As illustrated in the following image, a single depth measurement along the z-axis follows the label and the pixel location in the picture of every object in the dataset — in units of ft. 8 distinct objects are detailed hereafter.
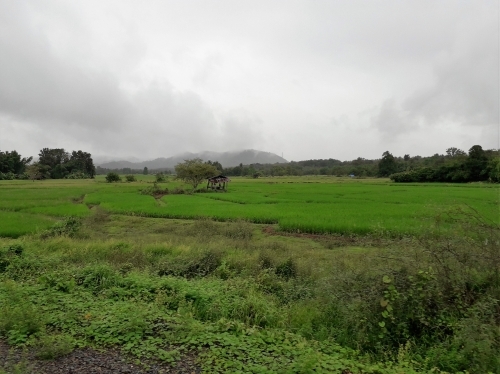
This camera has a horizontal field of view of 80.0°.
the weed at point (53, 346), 12.47
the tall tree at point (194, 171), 139.44
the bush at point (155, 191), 123.75
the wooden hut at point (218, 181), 136.05
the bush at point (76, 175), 280.72
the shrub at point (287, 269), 27.73
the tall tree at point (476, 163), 161.79
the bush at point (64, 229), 42.98
